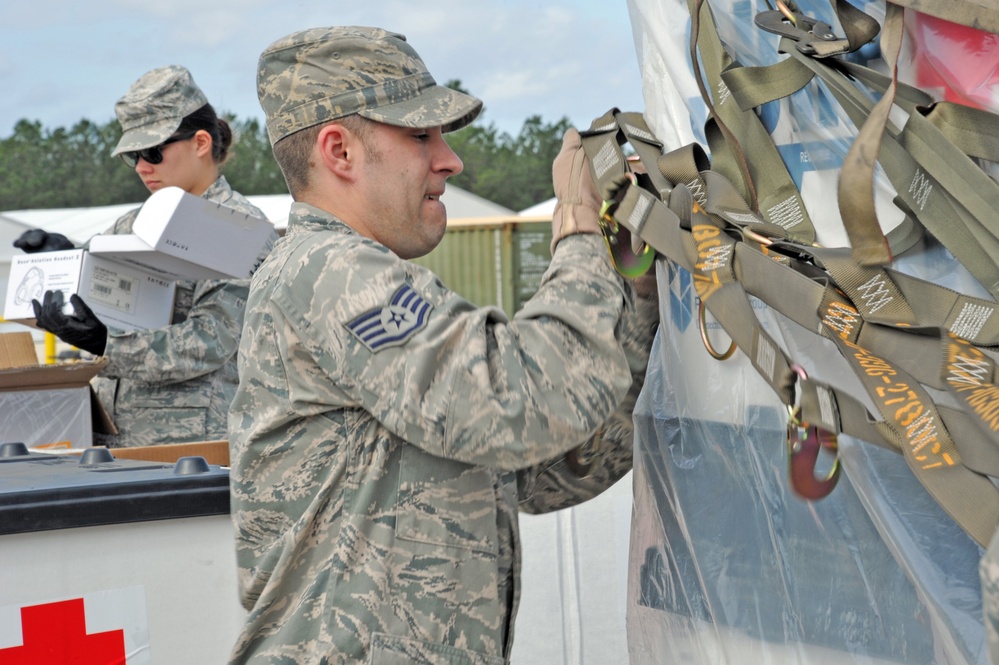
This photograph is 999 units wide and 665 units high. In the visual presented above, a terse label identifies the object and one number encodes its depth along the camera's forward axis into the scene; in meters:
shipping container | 17.23
